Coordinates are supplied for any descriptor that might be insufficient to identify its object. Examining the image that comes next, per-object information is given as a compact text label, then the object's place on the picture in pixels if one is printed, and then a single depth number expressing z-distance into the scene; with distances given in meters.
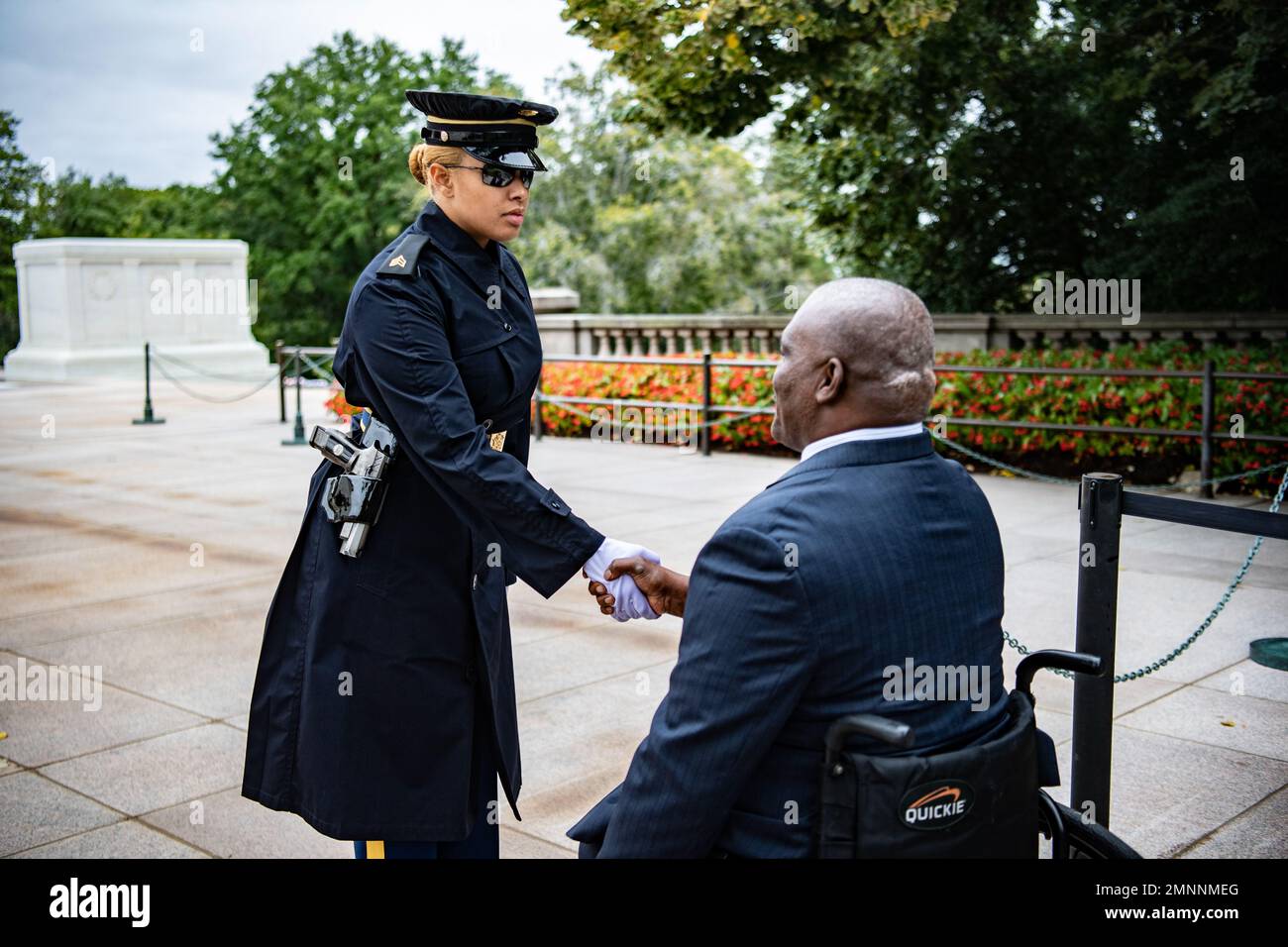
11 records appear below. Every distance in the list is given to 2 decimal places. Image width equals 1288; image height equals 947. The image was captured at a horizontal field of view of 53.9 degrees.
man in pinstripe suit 1.92
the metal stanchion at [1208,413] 10.13
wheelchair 1.91
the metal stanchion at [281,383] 16.69
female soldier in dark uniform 2.72
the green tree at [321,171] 46.38
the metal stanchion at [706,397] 13.59
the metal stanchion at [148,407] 17.41
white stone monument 26.33
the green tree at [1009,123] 10.30
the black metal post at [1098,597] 3.51
